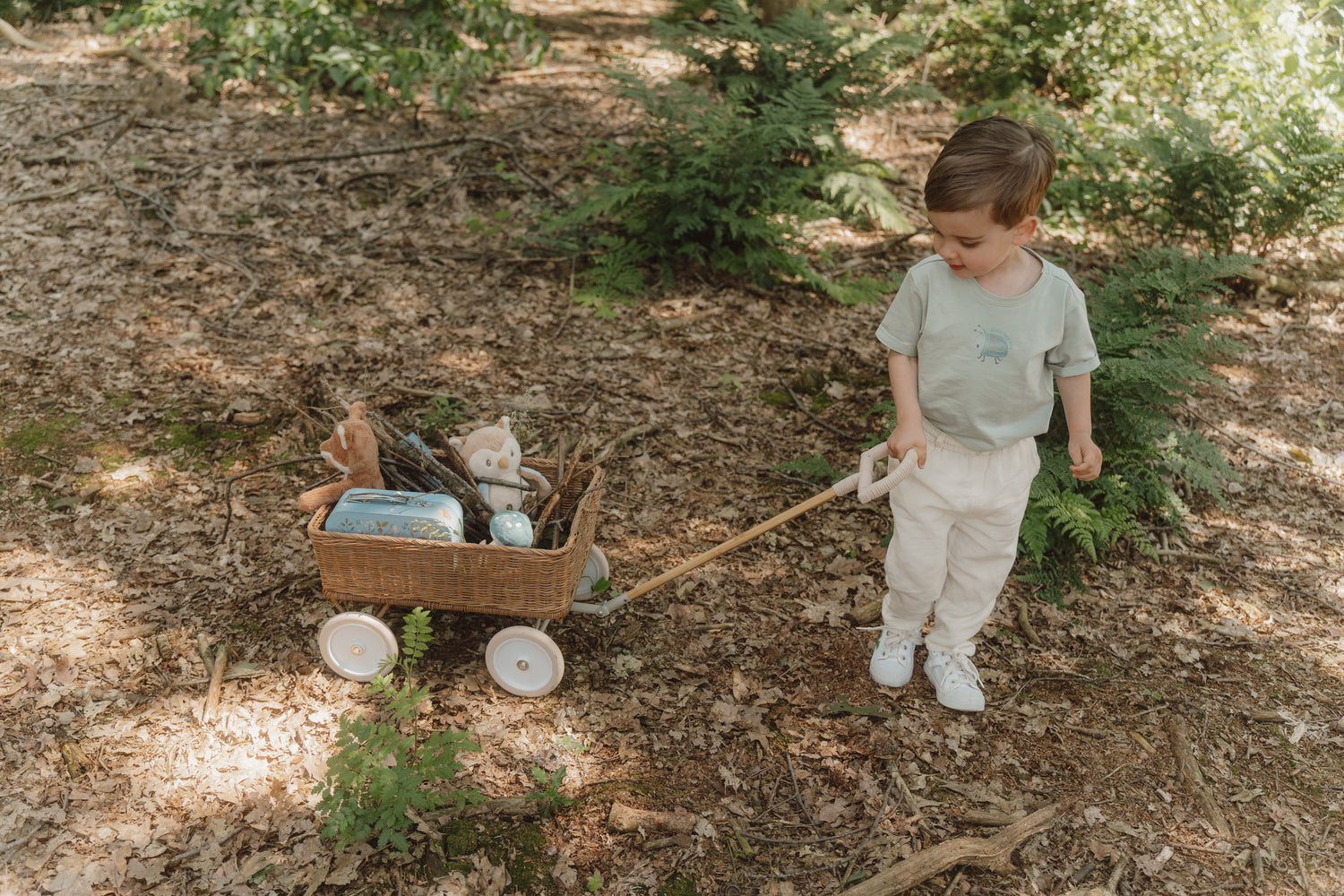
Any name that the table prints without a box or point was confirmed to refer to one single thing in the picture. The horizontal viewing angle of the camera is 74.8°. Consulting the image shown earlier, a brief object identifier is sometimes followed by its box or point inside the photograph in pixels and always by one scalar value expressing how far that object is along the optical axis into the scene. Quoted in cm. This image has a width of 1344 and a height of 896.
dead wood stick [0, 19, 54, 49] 824
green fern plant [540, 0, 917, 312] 593
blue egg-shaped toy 325
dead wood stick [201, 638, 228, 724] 336
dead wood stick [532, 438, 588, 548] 338
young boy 266
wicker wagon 314
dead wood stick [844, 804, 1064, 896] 287
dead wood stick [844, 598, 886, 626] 403
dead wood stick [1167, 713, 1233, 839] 320
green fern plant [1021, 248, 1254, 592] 404
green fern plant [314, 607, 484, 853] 286
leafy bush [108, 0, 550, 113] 712
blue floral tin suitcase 317
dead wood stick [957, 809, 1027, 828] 313
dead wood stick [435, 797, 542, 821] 303
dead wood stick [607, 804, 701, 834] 306
